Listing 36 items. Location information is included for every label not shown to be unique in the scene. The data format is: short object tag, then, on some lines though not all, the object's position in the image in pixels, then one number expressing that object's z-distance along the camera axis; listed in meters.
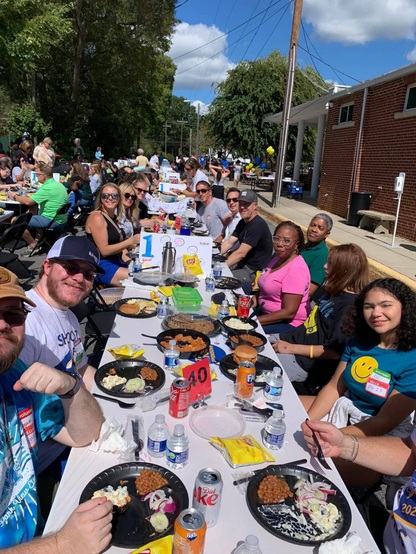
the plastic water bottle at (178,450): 1.66
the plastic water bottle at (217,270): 4.62
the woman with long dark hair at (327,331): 3.23
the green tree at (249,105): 27.88
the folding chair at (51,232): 7.73
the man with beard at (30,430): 1.28
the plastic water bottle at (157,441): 1.70
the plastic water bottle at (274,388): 2.27
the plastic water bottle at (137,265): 4.52
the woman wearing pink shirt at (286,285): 3.80
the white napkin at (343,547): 1.34
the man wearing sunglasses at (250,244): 5.34
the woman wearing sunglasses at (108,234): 4.75
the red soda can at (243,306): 3.43
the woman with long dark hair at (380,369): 2.30
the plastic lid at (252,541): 1.26
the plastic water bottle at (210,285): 4.10
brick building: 10.27
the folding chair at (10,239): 5.91
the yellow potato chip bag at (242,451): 1.71
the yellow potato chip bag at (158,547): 1.29
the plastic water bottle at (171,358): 2.46
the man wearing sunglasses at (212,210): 7.43
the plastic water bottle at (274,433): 1.84
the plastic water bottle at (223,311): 3.37
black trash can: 12.08
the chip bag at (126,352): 2.53
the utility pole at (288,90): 13.52
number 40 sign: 2.09
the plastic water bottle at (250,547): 1.26
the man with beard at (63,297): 2.20
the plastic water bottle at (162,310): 3.33
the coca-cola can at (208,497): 1.39
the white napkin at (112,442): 1.73
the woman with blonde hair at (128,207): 5.57
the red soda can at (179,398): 1.94
